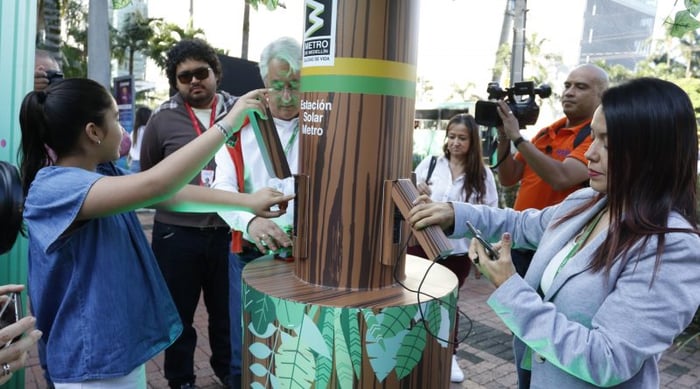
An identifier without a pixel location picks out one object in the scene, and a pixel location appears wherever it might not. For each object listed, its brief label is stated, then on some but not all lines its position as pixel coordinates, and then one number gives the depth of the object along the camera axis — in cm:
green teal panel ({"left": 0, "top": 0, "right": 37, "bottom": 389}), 225
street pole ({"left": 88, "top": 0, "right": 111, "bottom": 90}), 775
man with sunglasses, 308
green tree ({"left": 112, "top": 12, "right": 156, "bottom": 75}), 2738
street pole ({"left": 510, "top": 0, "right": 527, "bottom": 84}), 891
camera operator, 297
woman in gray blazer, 126
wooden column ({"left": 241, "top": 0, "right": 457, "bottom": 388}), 149
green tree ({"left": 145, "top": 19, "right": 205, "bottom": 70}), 2819
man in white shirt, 199
